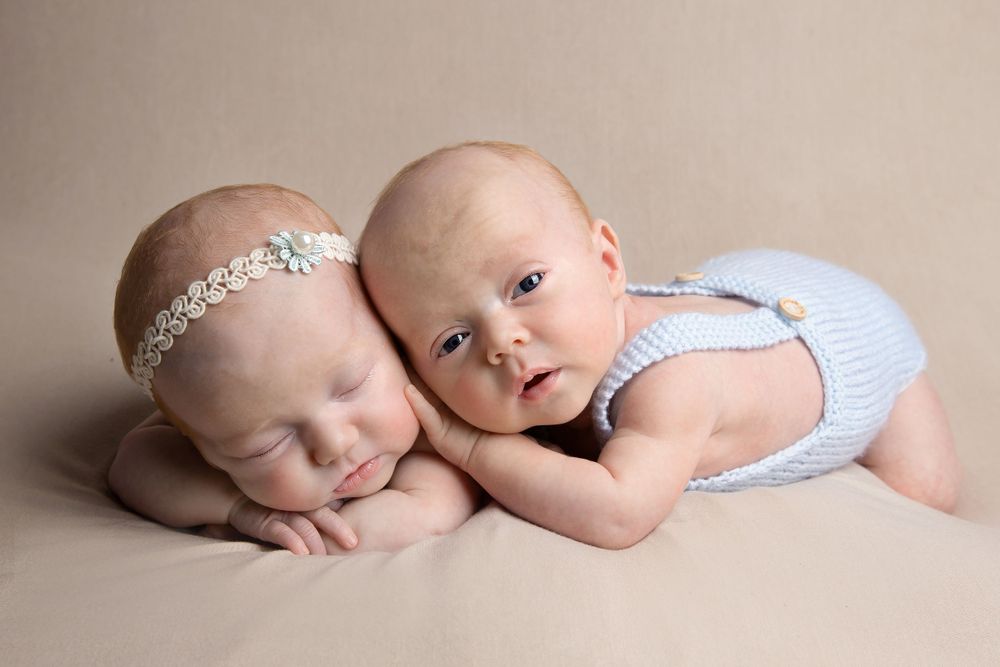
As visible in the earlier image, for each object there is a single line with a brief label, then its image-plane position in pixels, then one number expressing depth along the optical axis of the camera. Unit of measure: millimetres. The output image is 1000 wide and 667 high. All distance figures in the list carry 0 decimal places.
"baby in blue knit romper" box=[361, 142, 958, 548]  570
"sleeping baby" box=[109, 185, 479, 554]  555
